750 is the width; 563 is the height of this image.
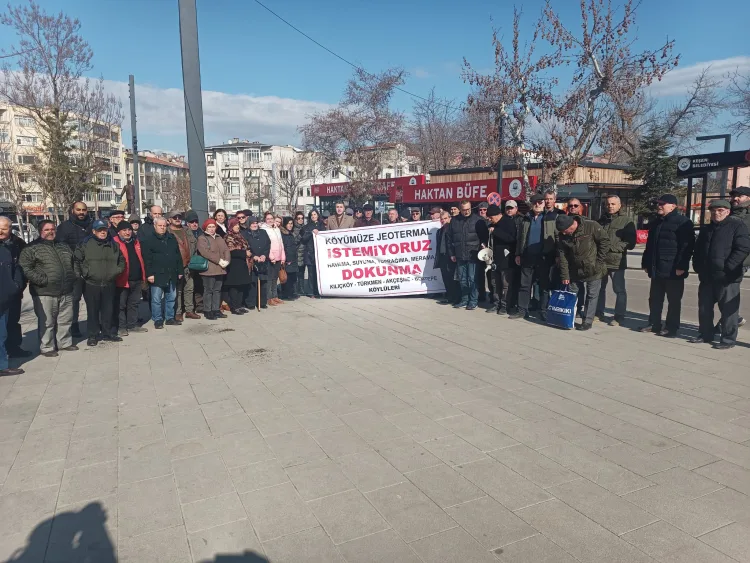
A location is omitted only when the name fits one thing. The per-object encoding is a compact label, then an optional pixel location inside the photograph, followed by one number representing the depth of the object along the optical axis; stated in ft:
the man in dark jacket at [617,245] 26.18
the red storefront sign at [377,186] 106.73
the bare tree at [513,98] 57.41
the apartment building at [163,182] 205.88
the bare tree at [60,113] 70.95
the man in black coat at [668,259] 23.73
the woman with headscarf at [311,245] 36.60
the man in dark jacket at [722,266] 21.53
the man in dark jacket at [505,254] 29.37
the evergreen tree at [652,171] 92.27
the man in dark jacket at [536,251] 27.91
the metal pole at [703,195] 50.26
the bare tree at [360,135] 105.60
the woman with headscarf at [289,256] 34.96
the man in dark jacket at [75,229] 27.14
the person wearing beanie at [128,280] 25.62
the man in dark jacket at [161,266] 26.96
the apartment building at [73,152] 78.64
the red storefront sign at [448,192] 87.97
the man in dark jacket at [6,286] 19.76
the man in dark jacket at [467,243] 31.12
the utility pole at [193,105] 34.24
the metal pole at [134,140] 64.64
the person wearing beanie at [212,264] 29.37
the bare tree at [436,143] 121.90
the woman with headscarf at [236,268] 30.76
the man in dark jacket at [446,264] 33.12
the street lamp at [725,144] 60.51
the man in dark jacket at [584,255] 25.58
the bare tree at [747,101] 92.08
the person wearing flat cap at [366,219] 40.09
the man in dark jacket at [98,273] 23.63
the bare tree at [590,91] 53.98
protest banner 35.81
